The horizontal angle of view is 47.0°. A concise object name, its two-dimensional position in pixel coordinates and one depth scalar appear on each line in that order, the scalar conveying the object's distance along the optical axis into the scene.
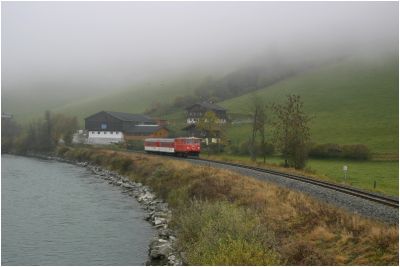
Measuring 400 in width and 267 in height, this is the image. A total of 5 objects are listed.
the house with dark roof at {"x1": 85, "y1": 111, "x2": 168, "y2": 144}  107.51
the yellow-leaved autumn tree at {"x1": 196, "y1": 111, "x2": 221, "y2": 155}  74.06
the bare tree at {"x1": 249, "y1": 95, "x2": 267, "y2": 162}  55.66
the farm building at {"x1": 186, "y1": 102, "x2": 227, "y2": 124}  114.54
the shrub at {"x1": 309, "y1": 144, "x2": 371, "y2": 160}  59.50
